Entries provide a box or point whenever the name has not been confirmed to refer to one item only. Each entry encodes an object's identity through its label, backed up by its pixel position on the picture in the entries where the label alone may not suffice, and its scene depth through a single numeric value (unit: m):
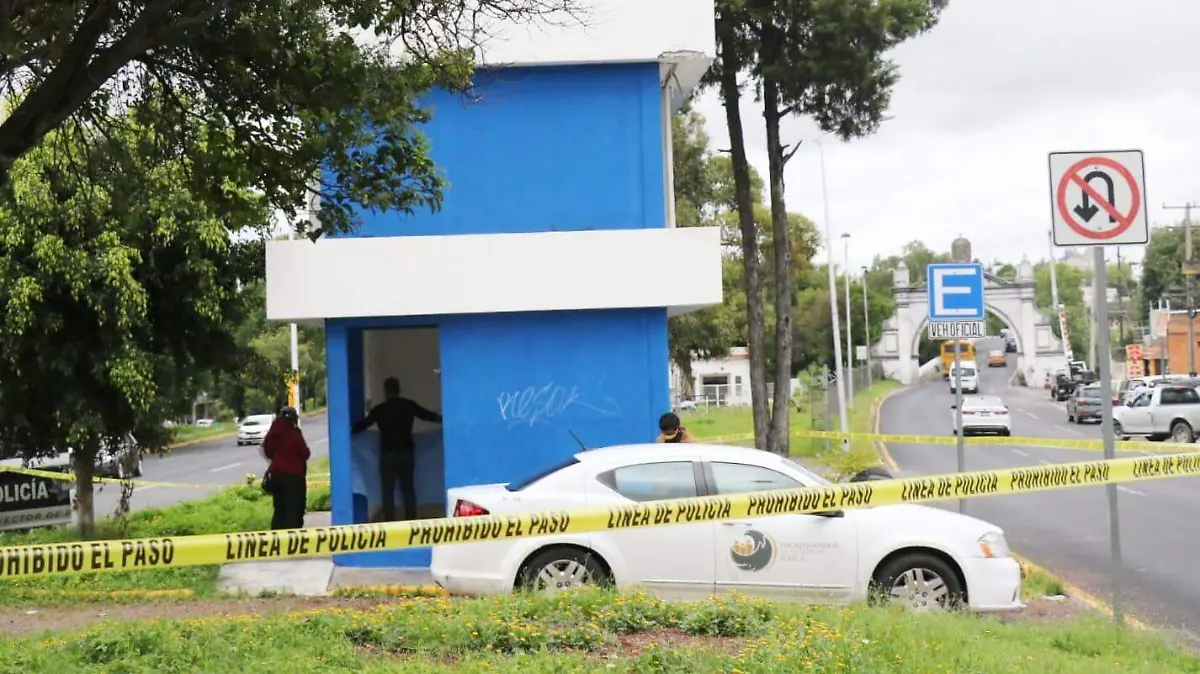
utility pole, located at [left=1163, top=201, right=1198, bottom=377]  58.39
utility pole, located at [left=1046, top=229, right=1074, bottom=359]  78.44
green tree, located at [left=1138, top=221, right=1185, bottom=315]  78.25
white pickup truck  31.84
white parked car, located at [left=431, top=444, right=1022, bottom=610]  8.81
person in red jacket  13.21
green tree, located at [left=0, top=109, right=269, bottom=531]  12.85
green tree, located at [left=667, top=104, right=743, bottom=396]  36.38
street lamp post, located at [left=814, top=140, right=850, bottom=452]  38.42
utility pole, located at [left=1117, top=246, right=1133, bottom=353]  84.87
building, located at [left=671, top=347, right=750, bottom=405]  80.75
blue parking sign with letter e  13.32
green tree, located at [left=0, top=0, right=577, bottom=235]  8.60
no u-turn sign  8.12
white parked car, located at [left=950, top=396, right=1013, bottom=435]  37.69
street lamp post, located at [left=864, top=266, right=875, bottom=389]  79.00
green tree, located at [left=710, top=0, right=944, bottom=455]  18.39
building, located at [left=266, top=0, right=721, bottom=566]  12.17
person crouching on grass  10.91
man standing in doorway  13.31
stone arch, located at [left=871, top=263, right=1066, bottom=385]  84.19
